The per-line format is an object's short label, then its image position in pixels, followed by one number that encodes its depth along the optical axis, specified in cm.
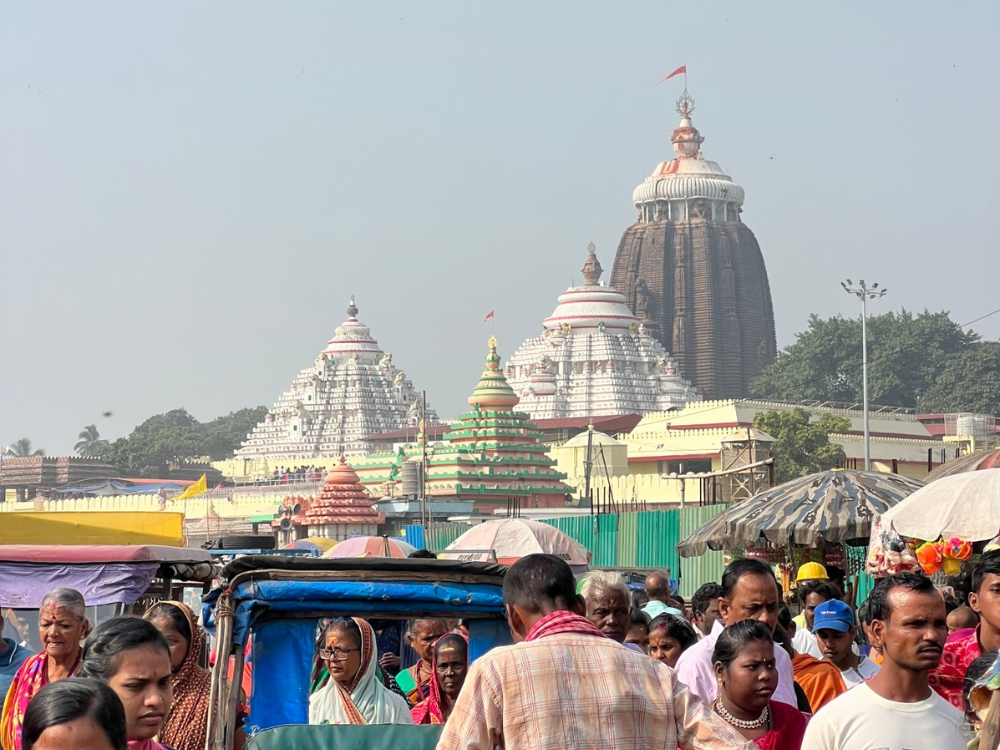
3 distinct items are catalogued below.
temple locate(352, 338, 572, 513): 4938
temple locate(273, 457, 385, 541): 4547
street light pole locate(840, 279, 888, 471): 4122
